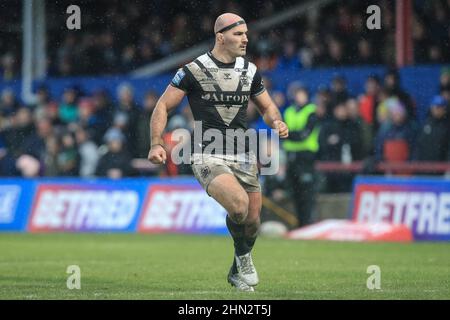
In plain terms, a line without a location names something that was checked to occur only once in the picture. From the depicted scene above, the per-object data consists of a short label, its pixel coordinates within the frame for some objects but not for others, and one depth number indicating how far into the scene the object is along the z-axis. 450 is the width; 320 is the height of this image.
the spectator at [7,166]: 24.36
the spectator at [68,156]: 23.86
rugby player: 11.17
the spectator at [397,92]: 20.45
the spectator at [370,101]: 20.94
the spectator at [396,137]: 20.06
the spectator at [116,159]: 22.41
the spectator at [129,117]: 22.84
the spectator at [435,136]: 19.53
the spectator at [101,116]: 23.97
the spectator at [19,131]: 24.50
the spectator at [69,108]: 25.02
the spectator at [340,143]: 20.38
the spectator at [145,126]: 22.44
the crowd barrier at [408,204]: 18.98
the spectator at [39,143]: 23.97
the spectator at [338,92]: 20.84
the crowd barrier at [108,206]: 21.20
